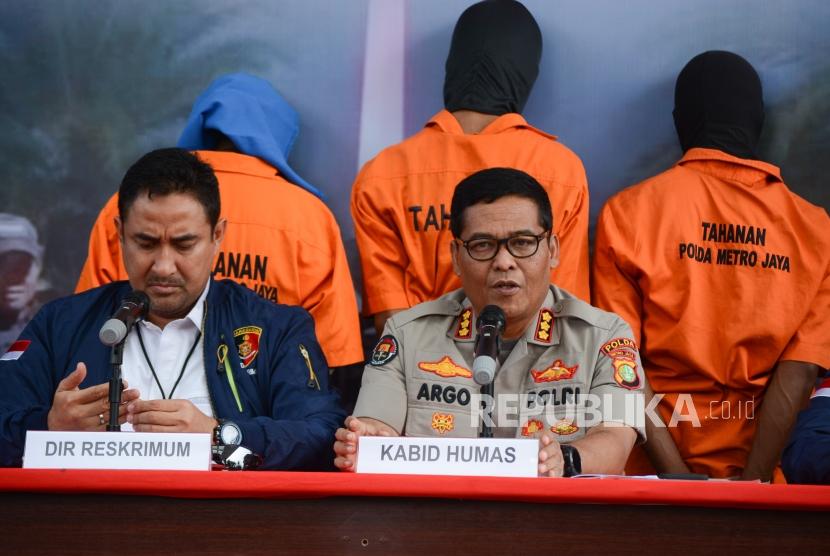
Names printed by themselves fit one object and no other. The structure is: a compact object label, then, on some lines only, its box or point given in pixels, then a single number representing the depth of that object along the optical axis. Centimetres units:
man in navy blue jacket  562
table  372
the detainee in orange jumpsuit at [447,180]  677
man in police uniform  549
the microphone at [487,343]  410
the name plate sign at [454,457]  390
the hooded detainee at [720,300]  657
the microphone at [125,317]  438
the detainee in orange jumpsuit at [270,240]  675
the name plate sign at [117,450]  395
